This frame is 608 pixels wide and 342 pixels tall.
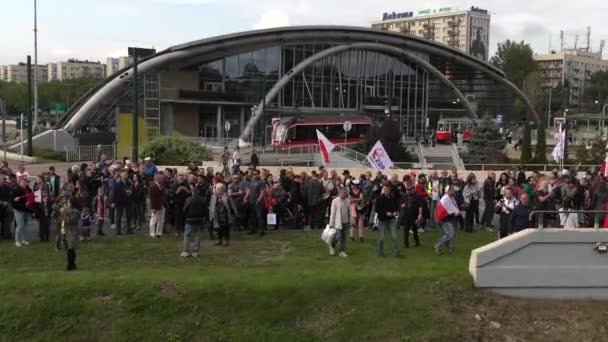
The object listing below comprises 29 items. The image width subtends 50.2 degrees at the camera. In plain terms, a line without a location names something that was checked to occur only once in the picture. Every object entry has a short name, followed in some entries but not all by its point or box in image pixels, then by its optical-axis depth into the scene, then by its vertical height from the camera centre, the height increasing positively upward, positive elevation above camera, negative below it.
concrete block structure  10.73 -1.84
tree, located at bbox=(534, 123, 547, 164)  39.56 +0.51
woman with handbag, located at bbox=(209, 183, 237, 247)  13.59 -1.34
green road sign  57.14 +3.57
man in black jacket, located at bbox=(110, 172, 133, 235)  14.80 -1.15
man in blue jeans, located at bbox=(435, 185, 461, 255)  12.87 -1.35
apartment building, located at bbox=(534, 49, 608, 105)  150.38 +21.01
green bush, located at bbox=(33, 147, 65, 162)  39.53 -0.46
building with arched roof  54.88 +6.93
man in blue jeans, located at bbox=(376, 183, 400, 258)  12.52 -1.22
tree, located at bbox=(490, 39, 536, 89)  124.56 +18.17
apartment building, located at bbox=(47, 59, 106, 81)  188.75 +23.51
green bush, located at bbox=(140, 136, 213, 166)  31.47 -0.11
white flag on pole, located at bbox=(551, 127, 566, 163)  29.25 +0.39
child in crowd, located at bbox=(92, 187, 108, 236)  15.15 -1.40
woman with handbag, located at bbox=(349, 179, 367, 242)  14.78 -1.29
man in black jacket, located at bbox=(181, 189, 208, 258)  12.59 -1.35
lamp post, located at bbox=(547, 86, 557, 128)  95.88 +6.14
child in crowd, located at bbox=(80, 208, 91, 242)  14.28 -1.73
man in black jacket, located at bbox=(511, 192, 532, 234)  12.77 -1.24
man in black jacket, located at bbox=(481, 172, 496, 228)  16.46 -1.16
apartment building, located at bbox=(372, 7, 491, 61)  148.38 +29.92
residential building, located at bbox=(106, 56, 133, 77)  170.38 +22.39
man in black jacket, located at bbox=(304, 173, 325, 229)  16.07 -1.22
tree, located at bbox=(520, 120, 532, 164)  39.66 +0.43
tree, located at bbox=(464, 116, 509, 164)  42.09 +0.68
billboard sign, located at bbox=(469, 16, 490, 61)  148.25 +27.19
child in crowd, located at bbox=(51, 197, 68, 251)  12.28 -1.40
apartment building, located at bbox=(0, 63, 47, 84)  194.41 +21.98
